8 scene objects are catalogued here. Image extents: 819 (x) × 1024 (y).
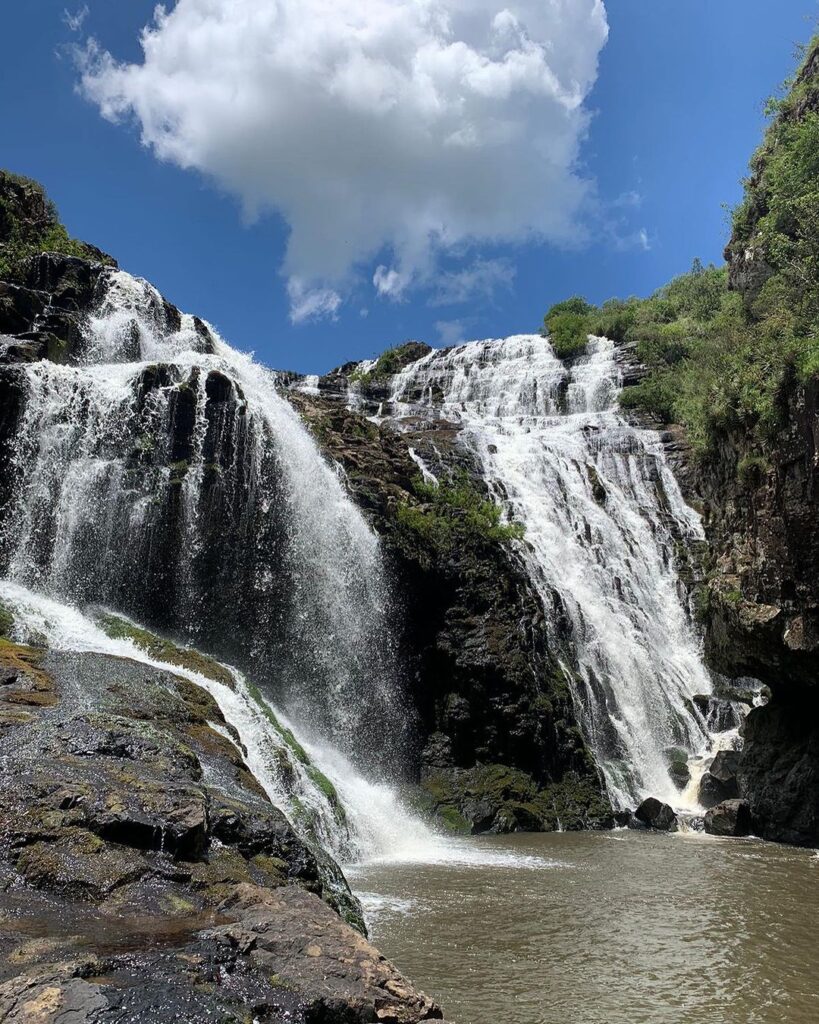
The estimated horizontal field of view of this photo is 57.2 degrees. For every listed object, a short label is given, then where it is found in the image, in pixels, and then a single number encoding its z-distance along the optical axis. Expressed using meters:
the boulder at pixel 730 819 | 16.56
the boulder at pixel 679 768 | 20.57
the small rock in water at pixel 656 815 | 17.58
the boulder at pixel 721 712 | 22.67
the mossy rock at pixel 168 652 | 15.09
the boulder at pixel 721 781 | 18.83
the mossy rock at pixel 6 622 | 13.79
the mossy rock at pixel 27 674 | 9.70
